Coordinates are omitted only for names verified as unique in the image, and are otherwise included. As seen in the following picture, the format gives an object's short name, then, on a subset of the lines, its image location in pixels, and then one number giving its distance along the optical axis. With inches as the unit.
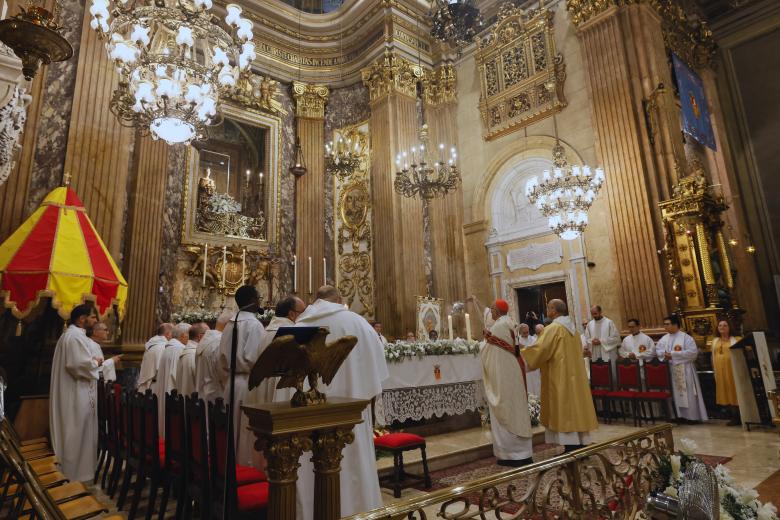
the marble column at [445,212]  437.1
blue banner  382.6
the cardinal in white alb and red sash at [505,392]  191.8
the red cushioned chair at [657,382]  266.2
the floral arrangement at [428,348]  220.2
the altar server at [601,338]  316.5
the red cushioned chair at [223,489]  89.8
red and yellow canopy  206.1
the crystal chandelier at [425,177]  336.2
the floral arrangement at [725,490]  82.8
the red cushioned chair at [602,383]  292.0
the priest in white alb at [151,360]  230.7
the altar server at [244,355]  143.0
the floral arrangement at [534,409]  259.6
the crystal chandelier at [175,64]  217.3
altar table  216.8
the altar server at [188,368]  201.9
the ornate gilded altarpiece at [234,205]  370.3
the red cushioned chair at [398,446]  153.8
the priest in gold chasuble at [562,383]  196.5
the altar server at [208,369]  159.3
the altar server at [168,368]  222.5
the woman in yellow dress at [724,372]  267.1
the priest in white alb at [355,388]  121.9
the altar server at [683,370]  281.6
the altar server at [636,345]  297.3
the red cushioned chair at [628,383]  275.5
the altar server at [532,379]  340.2
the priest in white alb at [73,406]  187.0
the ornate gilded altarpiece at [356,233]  436.5
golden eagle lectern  73.4
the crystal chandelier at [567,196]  317.7
